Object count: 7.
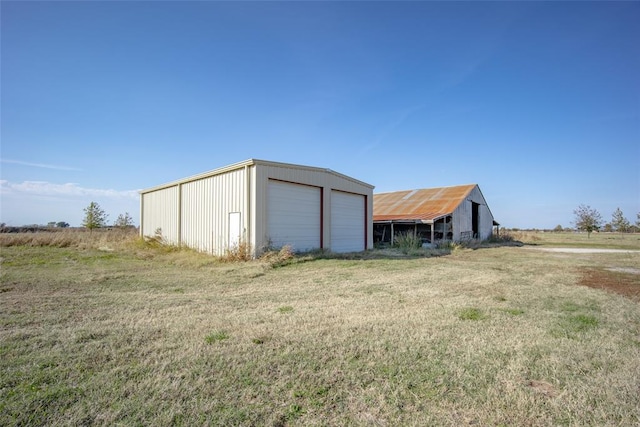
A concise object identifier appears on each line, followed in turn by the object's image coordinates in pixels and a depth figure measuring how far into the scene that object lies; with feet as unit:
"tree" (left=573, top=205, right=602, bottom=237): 116.16
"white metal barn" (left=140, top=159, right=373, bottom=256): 43.42
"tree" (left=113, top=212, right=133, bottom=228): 117.55
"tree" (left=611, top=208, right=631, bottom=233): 121.19
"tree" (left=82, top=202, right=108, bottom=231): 102.22
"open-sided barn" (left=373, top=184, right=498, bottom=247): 79.77
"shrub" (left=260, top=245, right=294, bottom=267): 38.95
